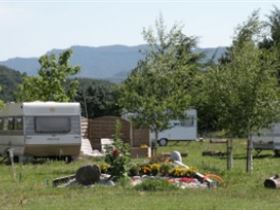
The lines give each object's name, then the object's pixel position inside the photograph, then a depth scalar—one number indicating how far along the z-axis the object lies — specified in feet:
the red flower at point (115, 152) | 57.29
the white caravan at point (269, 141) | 113.39
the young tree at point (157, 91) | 84.74
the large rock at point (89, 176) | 56.70
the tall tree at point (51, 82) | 133.39
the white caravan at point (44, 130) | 94.17
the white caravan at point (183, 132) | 158.92
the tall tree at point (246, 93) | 72.74
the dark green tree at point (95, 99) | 234.89
